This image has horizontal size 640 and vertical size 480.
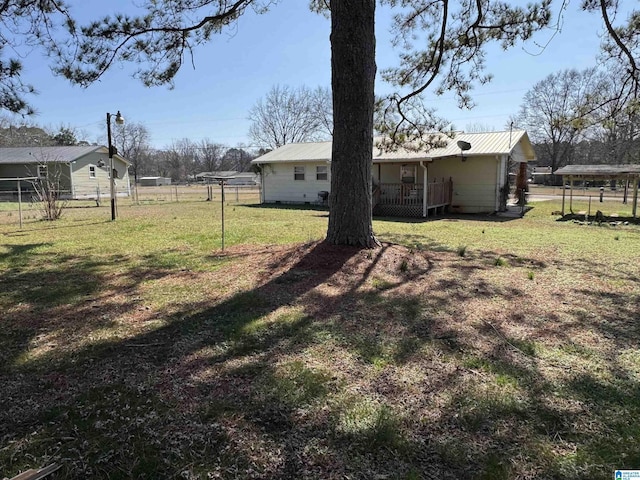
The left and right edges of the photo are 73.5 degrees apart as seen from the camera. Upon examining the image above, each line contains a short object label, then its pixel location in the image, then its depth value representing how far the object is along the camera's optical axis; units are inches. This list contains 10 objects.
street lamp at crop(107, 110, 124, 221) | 563.7
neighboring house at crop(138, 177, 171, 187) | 2768.9
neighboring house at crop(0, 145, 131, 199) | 1175.6
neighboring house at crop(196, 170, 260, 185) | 2571.4
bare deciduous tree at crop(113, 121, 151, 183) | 2404.0
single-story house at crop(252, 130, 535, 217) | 665.0
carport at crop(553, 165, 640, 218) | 640.4
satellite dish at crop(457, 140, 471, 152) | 658.8
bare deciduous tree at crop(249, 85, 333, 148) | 2011.6
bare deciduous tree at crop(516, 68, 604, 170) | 1985.1
